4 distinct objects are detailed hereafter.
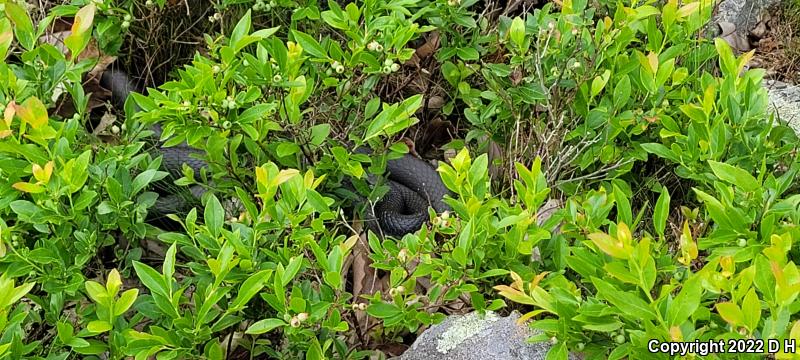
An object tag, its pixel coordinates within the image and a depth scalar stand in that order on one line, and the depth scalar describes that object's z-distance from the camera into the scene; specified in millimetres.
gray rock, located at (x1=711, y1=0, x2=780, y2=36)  1659
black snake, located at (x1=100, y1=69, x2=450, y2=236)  1336
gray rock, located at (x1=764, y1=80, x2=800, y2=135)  1308
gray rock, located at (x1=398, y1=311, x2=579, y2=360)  950
